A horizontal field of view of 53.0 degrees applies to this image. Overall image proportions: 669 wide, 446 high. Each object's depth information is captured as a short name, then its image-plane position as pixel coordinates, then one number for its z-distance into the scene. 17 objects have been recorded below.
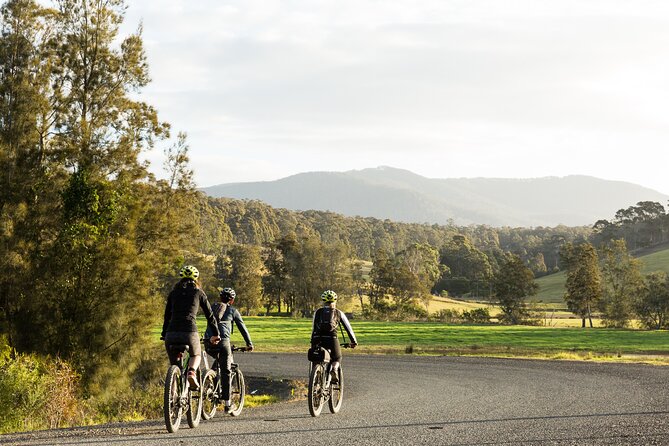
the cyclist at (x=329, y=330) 12.27
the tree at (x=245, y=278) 94.06
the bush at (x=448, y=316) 78.69
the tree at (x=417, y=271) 92.94
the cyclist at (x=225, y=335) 11.73
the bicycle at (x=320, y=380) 11.80
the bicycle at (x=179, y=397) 9.70
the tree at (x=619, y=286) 70.50
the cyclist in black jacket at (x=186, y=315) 10.12
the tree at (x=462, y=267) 136.88
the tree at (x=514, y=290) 81.50
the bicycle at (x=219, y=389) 11.23
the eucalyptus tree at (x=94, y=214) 25.44
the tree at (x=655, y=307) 68.19
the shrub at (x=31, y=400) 15.05
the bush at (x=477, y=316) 78.25
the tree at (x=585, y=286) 76.56
